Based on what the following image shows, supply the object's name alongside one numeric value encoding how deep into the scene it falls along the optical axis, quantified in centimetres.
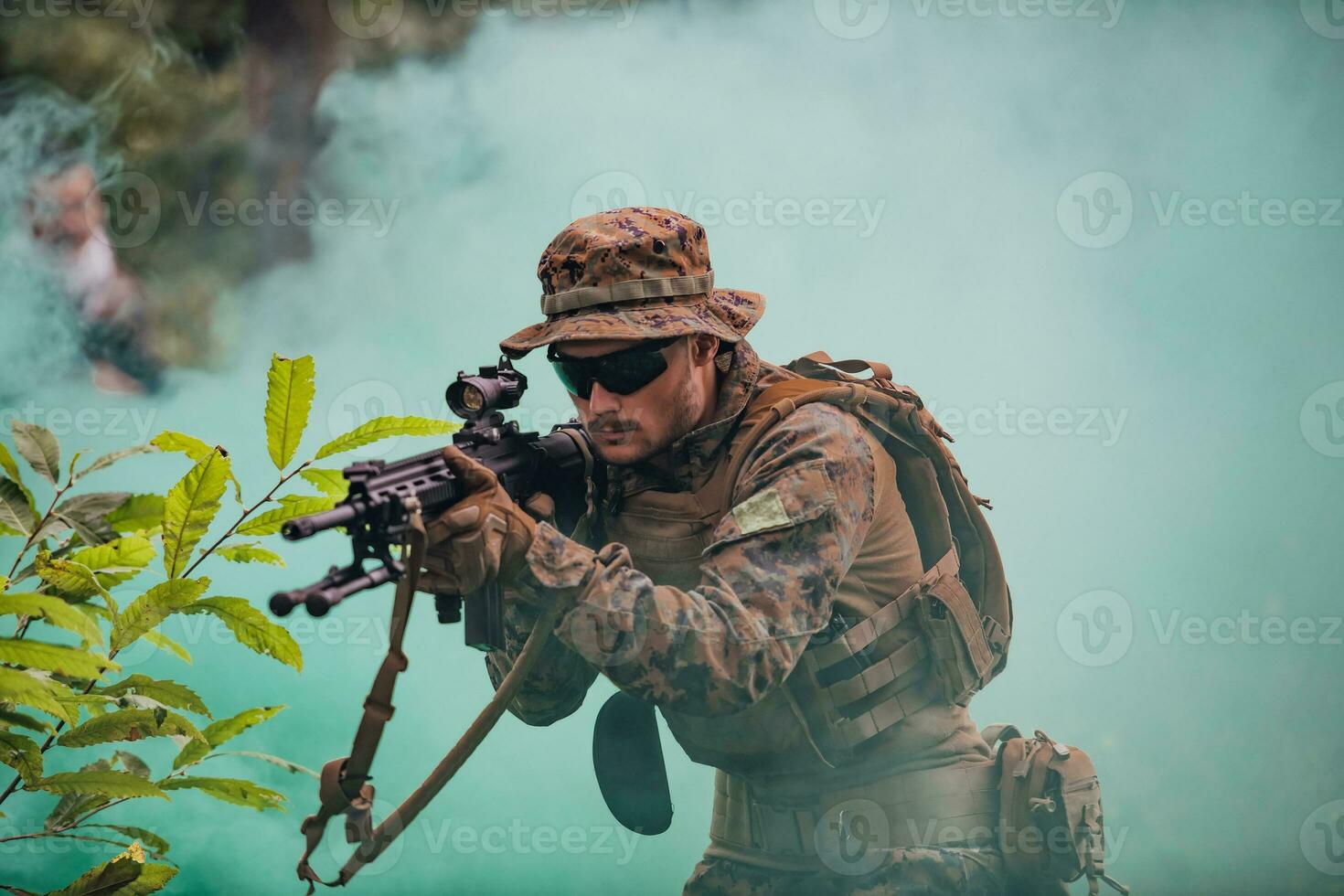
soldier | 635
